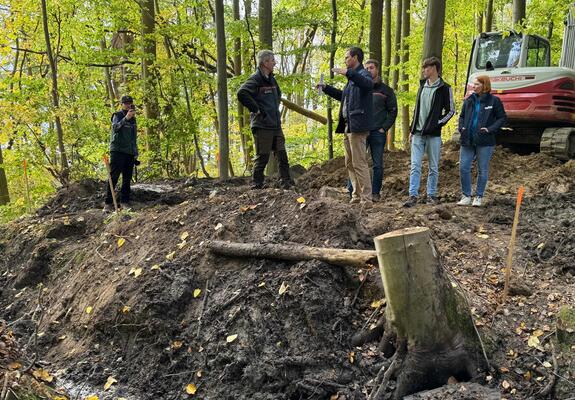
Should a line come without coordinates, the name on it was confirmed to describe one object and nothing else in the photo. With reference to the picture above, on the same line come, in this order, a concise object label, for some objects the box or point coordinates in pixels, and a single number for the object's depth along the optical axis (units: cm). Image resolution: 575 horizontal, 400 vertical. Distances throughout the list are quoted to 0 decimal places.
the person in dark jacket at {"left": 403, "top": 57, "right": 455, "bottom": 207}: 641
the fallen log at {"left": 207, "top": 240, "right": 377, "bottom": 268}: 389
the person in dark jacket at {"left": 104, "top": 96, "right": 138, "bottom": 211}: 754
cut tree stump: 335
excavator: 940
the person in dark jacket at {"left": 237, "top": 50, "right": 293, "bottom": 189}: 652
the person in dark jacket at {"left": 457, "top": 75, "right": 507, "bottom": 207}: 639
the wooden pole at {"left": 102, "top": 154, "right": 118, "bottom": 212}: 686
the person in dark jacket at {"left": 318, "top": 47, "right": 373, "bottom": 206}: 591
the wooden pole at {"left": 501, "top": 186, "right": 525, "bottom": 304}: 394
